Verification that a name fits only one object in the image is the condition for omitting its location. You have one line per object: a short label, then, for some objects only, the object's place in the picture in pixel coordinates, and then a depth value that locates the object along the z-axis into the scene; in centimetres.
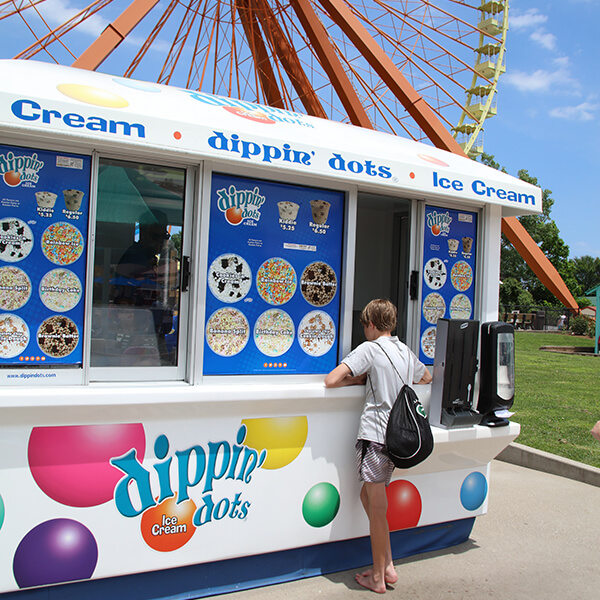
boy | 350
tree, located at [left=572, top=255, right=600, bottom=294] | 7962
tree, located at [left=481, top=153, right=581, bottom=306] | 5472
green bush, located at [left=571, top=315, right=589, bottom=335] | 3503
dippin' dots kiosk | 297
